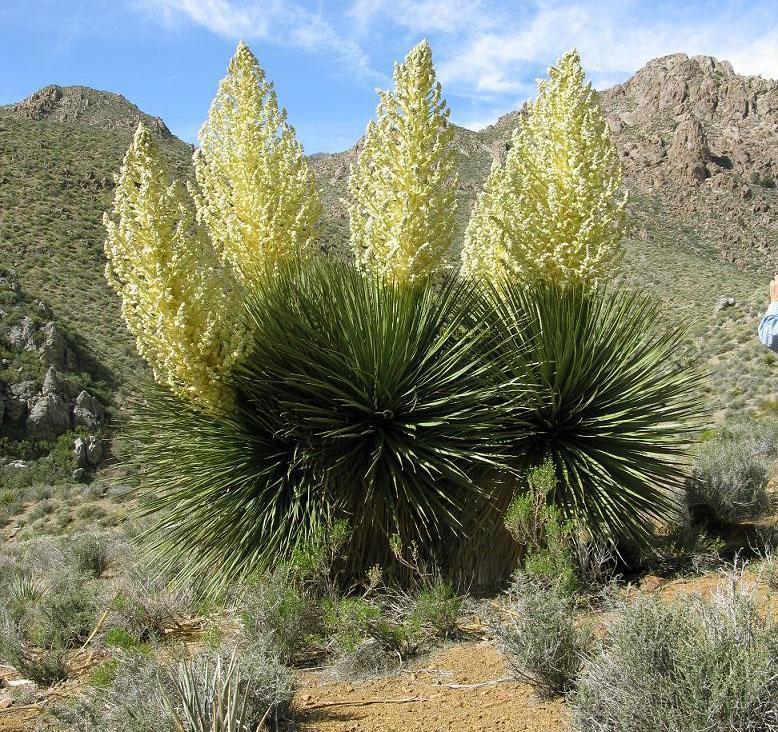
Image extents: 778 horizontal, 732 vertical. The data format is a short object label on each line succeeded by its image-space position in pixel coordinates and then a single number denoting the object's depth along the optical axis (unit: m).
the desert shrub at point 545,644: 3.09
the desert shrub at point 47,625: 4.30
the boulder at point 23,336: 20.41
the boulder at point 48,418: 18.92
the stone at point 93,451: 18.98
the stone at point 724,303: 26.33
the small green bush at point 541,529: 4.14
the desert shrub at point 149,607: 4.82
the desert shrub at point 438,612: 4.13
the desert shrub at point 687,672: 2.25
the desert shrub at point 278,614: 3.88
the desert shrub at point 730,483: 6.54
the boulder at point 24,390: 19.28
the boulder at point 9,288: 21.03
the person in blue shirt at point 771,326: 2.41
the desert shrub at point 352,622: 3.76
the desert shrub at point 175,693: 2.68
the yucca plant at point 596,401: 4.80
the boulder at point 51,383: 19.50
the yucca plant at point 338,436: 4.54
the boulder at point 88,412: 19.55
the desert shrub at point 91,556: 7.83
